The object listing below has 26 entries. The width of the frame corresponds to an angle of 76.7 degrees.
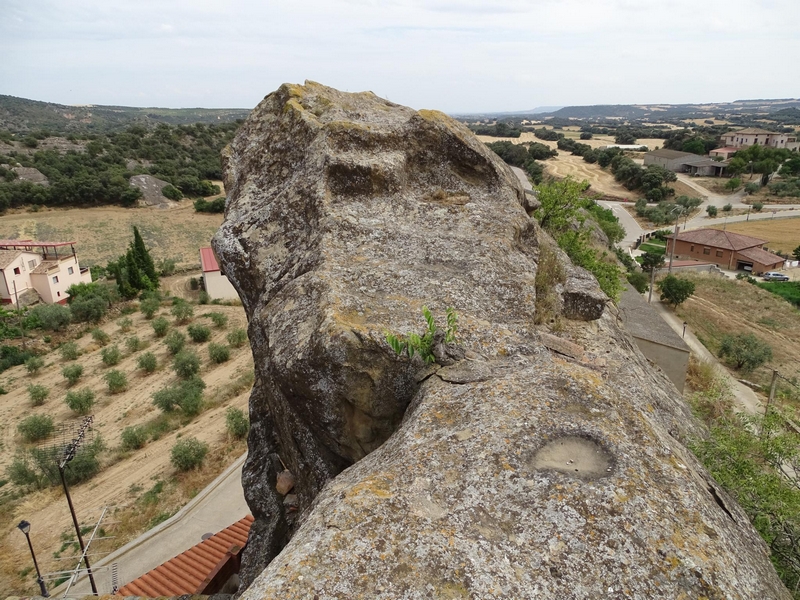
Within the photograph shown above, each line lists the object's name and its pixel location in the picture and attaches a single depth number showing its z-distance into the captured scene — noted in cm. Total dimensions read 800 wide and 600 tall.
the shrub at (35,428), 2227
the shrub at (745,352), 2914
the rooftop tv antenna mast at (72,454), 1346
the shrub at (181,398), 2302
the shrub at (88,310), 3503
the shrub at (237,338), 2941
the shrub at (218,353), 2752
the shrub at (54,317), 3416
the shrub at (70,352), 2998
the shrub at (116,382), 2547
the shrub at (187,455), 1888
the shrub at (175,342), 2939
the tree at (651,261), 4829
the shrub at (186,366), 2642
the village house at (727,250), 5073
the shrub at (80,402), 2383
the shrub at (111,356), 2858
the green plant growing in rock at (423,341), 646
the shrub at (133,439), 2092
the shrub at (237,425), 2073
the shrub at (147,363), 2728
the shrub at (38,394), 2531
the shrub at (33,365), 2884
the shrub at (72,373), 2691
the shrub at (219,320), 3247
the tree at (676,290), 3756
